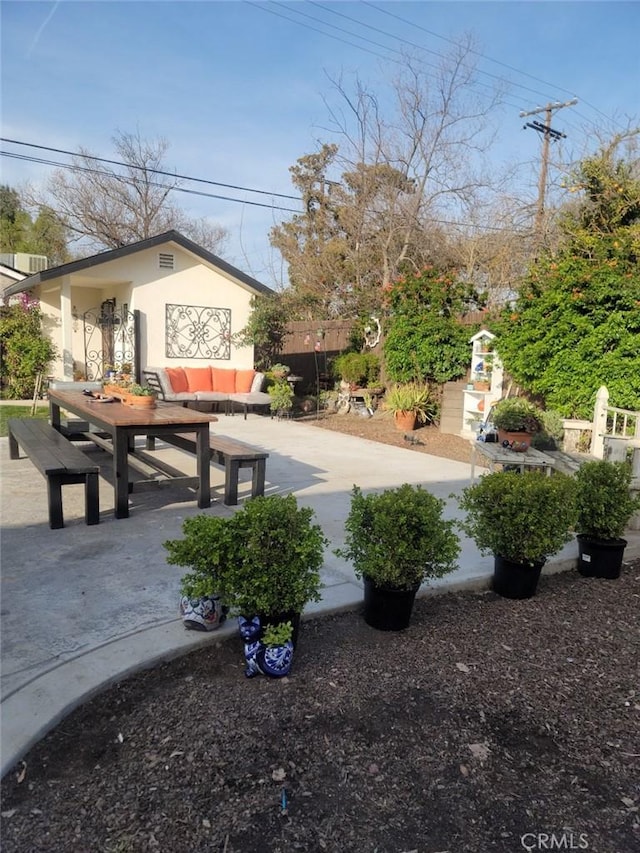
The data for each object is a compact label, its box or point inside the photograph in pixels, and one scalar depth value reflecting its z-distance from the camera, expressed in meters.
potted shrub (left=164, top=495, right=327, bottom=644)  2.23
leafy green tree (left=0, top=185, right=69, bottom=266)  22.86
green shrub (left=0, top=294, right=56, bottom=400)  11.88
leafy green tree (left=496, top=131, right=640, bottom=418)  7.41
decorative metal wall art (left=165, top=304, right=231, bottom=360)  12.34
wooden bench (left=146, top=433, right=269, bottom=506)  4.62
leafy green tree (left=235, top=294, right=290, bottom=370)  12.82
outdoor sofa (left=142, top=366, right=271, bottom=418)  11.39
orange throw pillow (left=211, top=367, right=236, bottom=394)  12.34
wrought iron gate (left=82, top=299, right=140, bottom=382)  11.85
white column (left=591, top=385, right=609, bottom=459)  6.31
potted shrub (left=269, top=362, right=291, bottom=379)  12.16
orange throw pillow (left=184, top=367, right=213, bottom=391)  12.03
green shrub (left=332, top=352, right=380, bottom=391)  12.22
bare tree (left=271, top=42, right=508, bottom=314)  13.98
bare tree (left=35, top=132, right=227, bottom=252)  21.47
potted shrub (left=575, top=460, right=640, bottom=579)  3.56
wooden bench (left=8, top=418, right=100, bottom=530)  3.88
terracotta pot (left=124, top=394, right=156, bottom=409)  5.15
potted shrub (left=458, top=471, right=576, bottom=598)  3.04
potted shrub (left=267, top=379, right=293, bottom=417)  11.44
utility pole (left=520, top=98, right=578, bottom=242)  15.21
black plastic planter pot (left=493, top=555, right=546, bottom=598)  3.15
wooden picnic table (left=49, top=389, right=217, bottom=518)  4.21
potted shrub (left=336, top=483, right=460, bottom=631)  2.60
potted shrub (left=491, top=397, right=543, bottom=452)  5.68
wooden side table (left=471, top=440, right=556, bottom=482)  5.02
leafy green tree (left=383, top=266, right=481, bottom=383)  10.17
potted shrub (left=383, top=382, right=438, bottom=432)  10.05
